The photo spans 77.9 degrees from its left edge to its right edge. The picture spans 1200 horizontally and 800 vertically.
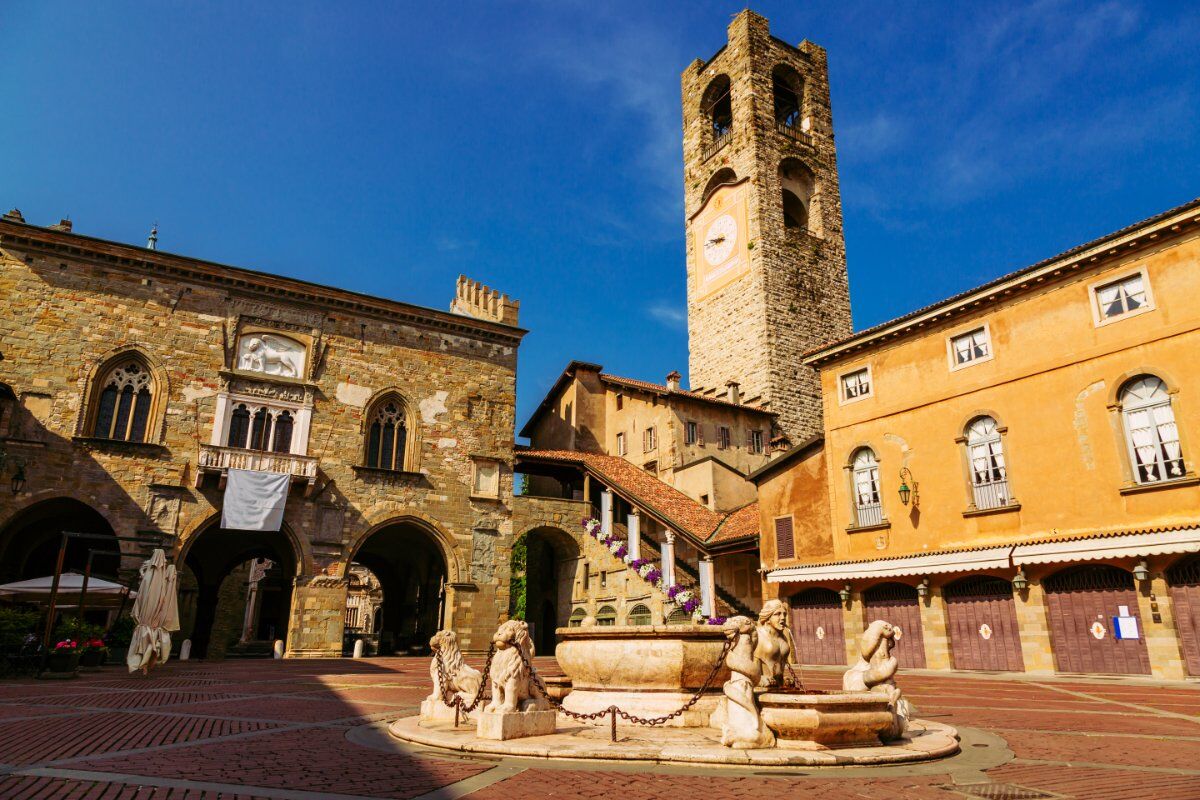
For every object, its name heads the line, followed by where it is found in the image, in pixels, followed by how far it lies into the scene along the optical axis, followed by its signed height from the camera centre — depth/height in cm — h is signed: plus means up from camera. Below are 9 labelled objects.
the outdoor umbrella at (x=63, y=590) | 1666 +55
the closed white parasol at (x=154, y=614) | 1541 +4
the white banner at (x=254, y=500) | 2248 +340
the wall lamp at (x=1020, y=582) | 1652 +75
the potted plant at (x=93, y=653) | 1681 -84
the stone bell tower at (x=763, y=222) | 3622 +2036
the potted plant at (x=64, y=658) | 1409 -77
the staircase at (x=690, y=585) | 2458 +103
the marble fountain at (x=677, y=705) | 638 -84
